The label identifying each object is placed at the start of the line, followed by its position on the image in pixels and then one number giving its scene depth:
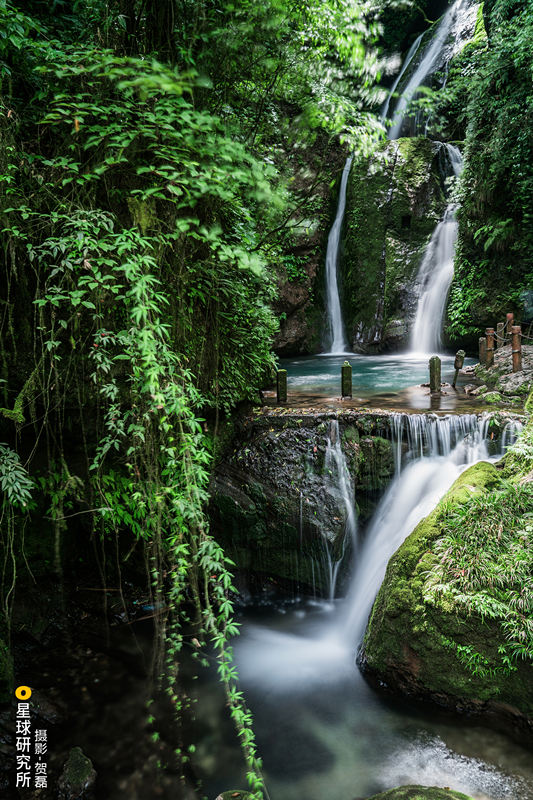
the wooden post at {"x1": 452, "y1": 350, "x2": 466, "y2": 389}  9.48
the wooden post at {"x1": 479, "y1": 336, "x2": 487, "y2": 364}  9.79
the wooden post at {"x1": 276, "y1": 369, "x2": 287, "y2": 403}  7.87
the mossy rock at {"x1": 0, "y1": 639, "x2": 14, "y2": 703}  3.91
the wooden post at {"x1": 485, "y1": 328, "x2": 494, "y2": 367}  9.41
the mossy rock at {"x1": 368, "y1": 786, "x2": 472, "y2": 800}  2.92
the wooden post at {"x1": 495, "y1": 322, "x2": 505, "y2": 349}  9.66
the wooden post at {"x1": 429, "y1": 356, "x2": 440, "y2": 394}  8.65
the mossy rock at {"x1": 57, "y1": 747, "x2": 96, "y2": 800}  3.39
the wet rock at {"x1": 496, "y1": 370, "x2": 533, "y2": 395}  7.74
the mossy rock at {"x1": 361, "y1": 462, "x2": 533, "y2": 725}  3.93
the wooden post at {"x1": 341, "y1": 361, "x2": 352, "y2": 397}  8.17
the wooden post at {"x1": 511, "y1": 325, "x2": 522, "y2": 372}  8.47
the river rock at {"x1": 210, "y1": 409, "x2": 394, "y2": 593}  6.20
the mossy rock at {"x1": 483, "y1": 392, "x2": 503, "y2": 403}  7.64
